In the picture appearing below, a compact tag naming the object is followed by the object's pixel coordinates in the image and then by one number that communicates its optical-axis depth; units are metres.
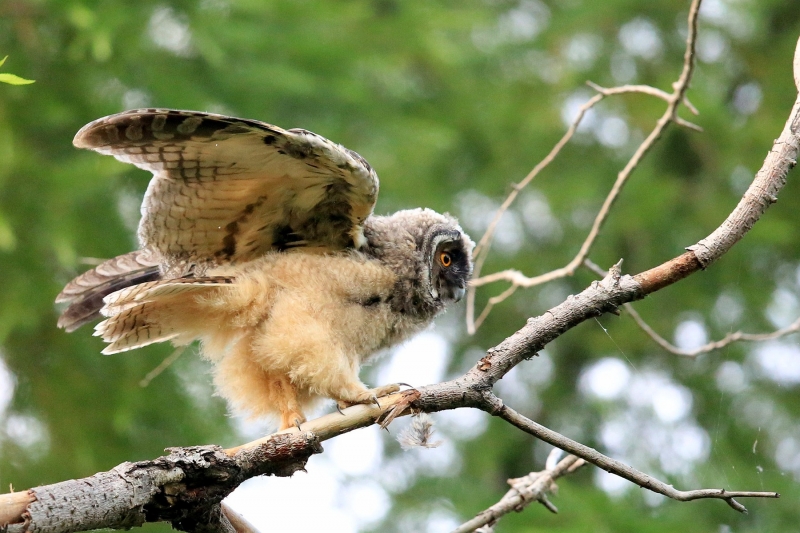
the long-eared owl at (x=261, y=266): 5.61
